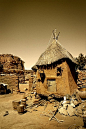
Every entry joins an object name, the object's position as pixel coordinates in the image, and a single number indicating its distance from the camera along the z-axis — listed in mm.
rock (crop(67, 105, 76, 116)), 5899
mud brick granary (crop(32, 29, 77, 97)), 7691
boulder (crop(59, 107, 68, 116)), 6031
